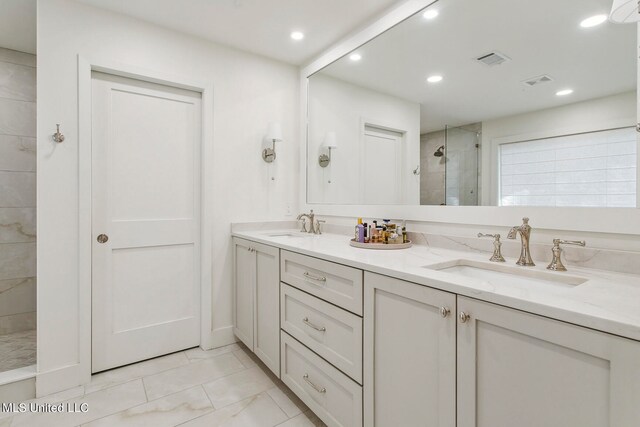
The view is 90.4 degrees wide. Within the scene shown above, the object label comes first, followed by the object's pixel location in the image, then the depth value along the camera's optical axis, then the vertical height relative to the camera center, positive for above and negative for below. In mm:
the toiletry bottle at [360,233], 1868 -131
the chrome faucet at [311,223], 2553 -105
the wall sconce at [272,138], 2566 +585
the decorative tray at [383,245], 1736 -192
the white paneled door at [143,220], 2076 -67
